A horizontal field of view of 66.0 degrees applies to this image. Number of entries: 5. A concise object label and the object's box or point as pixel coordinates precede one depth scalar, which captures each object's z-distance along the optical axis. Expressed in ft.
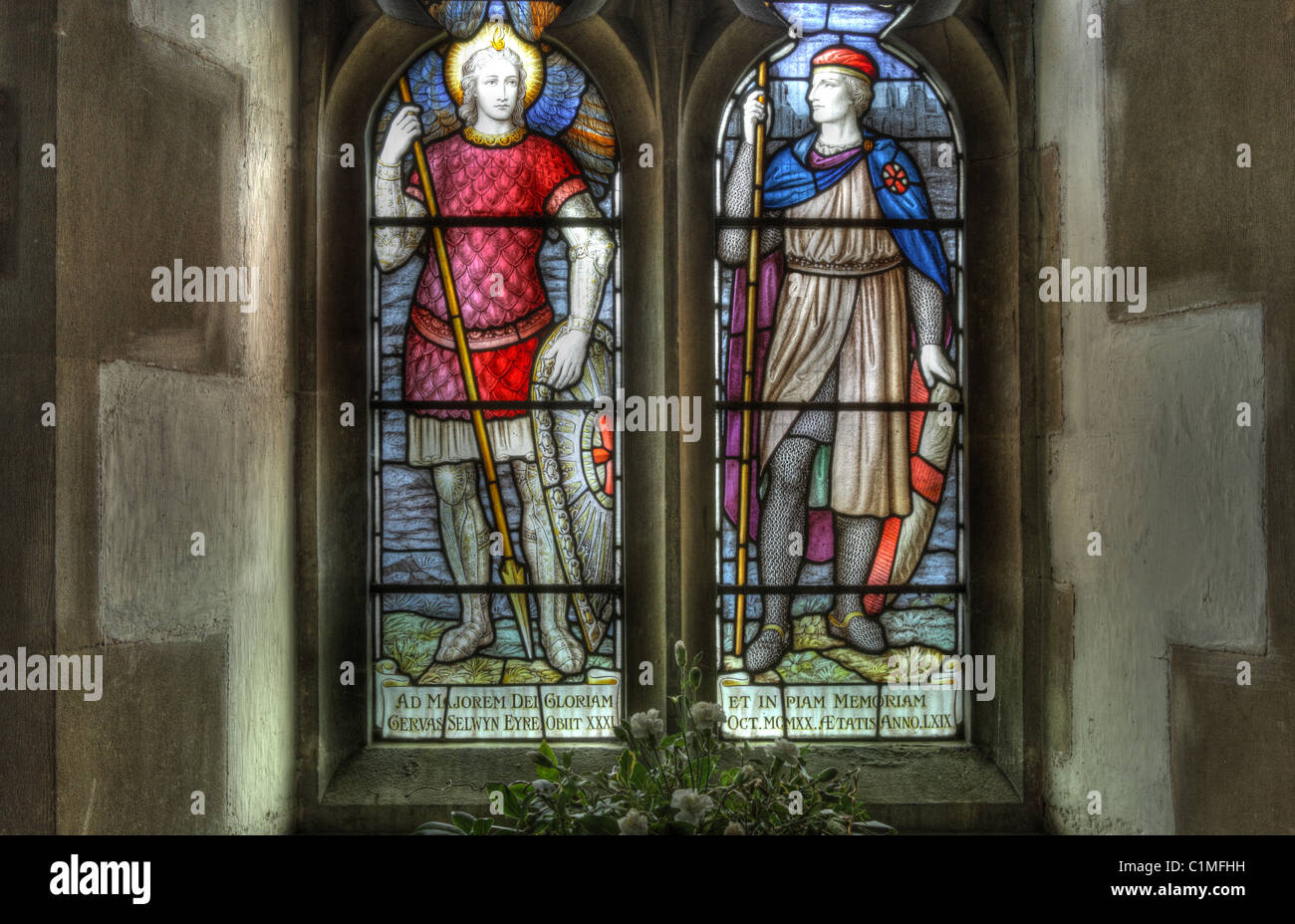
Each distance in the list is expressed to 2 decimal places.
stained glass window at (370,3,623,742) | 8.87
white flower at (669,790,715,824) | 4.92
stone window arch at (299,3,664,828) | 8.56
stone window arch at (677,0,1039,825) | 8.59
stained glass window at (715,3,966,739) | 8.92
